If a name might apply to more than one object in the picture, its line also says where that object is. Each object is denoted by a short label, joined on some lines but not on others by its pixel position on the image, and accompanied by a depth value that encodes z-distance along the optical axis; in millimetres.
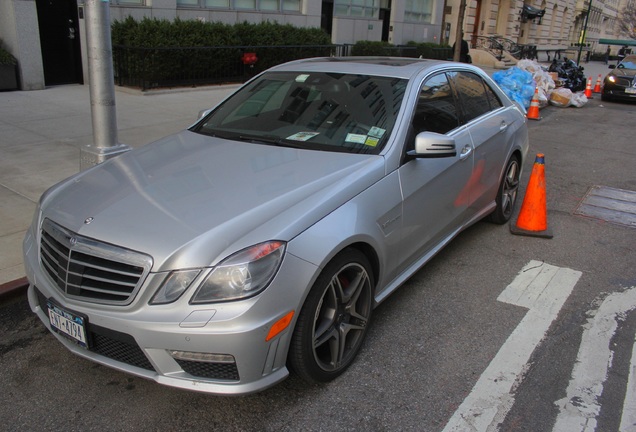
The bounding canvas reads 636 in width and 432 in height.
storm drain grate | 6250
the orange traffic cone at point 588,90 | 18078
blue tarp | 13633
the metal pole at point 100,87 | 5102
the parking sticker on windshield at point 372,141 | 3569
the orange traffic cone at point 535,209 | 5484
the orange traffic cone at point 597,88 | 19769
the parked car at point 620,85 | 16734
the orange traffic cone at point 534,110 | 13023
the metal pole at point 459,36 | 15033
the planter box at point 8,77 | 10961
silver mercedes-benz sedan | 2514
